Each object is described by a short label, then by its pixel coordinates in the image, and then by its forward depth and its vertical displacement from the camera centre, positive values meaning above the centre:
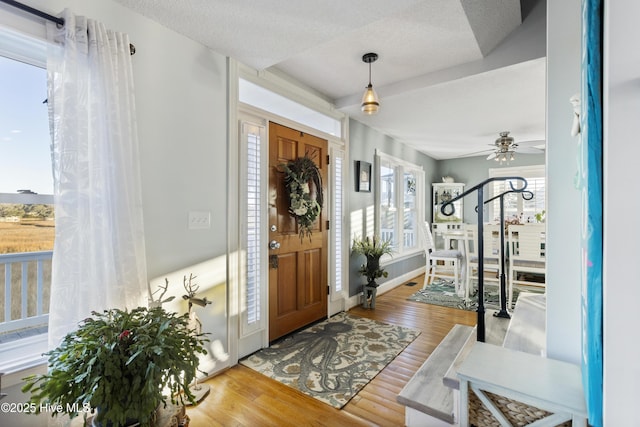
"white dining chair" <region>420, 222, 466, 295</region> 4.30 -0.59
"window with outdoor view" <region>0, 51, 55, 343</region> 1.47 +0.27
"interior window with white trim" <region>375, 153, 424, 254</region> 4.66 +0.29
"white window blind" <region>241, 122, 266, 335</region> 2.53 -0.06
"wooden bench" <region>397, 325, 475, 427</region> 1.56 -1.02
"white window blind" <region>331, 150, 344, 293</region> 3.54 +0.01
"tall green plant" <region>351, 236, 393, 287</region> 3.79 -0.52
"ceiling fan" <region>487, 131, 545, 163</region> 4.48 +1.15
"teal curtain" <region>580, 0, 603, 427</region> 0.74 +0.07
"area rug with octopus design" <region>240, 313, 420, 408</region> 2.10 -1.19
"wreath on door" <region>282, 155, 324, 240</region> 2.89 +0.26
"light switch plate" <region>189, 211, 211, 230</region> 2.14 -0.02
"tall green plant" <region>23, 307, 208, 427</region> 1.11 -0.61
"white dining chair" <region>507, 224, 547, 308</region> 3.72 -0.42
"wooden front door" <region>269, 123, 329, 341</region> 2.80 -0.36
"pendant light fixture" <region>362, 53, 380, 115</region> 2.48 +0.98
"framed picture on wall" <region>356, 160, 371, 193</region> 3.95 +0.56
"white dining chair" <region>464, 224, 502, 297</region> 4.05 -0.48
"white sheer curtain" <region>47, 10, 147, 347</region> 1.48 +0.22
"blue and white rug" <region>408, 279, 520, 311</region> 3.87 -1.15
